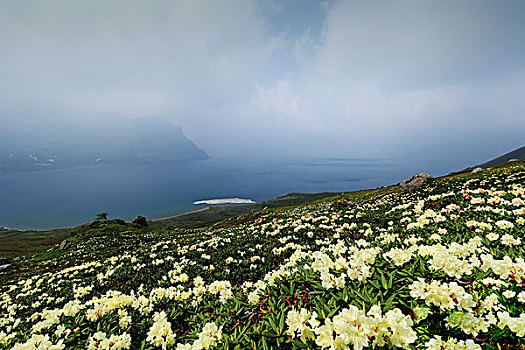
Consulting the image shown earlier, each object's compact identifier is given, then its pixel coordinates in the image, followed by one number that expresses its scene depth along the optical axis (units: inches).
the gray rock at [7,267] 950.1
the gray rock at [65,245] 1467.4
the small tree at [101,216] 3167.3
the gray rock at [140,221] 2598.4
